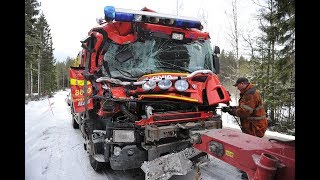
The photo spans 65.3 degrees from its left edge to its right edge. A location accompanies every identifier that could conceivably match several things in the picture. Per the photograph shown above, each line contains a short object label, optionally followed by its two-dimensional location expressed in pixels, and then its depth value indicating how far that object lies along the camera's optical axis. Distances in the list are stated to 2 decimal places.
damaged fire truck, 3.89
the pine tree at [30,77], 15.98
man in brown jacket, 4.49
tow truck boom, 1.81
